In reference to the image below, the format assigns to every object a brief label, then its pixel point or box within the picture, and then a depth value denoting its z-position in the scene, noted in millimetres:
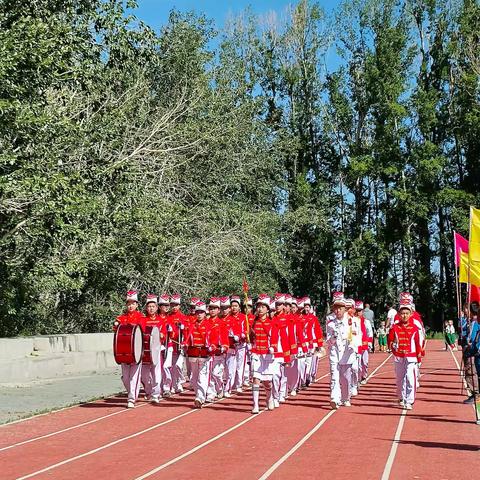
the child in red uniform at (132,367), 16906
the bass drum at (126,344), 16625
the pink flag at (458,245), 20828
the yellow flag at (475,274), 16484
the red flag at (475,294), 19955
